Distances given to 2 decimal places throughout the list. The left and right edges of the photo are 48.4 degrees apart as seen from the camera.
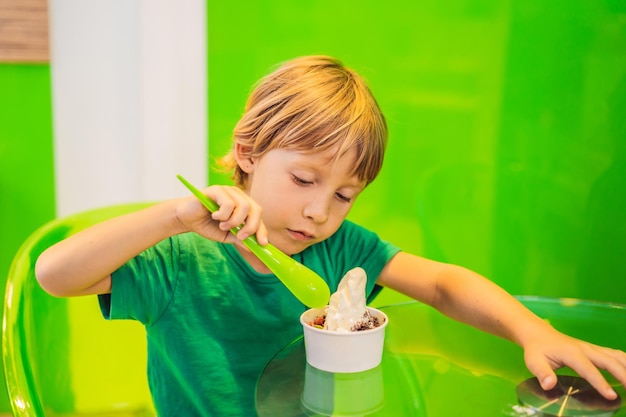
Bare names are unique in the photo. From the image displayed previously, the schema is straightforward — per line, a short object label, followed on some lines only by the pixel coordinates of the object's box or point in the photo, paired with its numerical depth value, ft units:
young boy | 2.52
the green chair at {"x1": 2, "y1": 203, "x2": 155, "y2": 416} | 2.45
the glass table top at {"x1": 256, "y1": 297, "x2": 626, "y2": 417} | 2.19
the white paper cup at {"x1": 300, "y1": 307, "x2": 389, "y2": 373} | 2.32
